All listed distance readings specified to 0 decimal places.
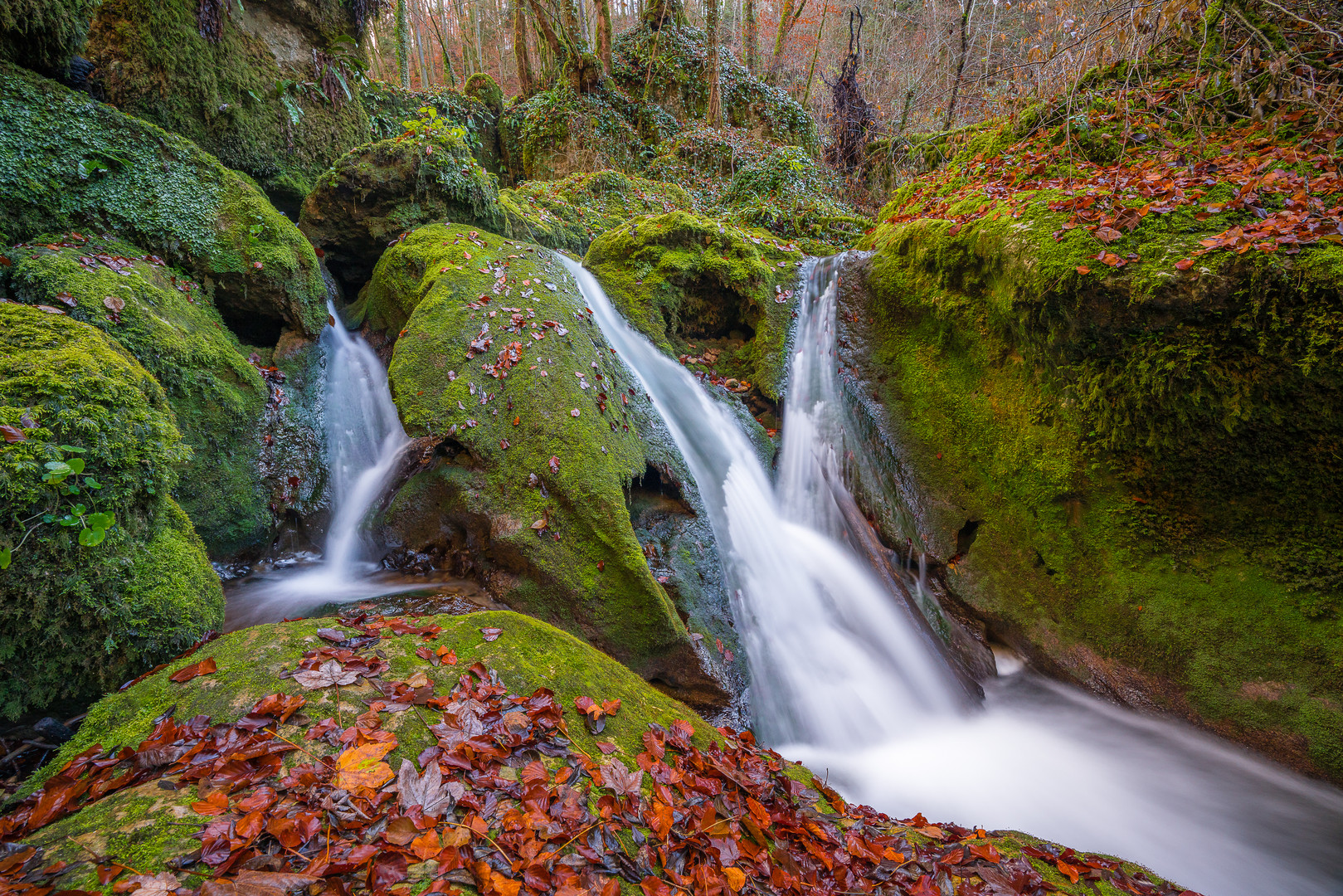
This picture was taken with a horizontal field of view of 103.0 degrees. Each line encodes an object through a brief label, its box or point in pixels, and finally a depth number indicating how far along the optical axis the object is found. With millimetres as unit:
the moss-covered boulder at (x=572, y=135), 13539
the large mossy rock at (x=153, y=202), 4641
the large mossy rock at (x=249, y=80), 6312
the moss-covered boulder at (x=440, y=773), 1539
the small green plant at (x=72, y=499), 2473
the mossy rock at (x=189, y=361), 4105
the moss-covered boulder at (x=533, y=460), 4047
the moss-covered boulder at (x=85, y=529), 2416
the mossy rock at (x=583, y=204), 9477
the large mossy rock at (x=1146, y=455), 4008
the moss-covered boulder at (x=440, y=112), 10625
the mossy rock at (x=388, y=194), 7055
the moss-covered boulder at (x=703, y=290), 7441
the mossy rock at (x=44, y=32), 4824
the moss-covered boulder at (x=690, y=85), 15016
